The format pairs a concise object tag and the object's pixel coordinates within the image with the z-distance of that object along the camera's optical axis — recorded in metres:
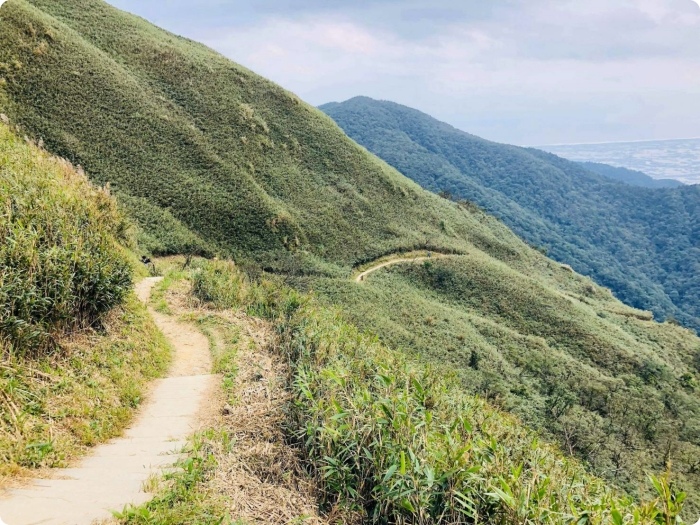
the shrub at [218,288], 12.95
